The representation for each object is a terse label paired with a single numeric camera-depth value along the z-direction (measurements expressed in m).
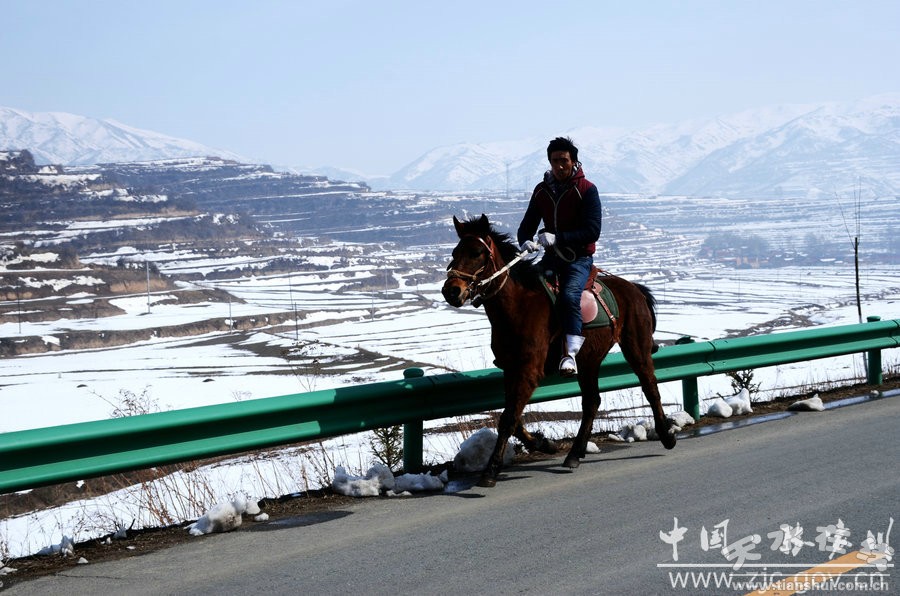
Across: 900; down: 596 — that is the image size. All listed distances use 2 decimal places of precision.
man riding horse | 7.67
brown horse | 7.18
